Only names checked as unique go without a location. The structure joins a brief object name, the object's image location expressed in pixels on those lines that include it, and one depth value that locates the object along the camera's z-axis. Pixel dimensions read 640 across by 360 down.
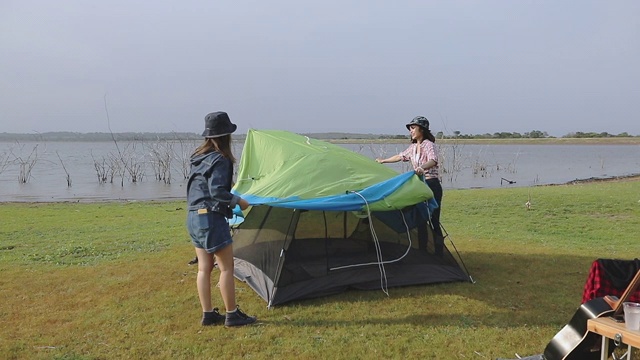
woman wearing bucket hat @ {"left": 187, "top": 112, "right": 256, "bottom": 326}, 4.21
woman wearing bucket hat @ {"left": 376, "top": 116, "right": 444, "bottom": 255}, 5.79
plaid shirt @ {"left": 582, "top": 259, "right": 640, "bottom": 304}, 3.98
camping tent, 5.11
